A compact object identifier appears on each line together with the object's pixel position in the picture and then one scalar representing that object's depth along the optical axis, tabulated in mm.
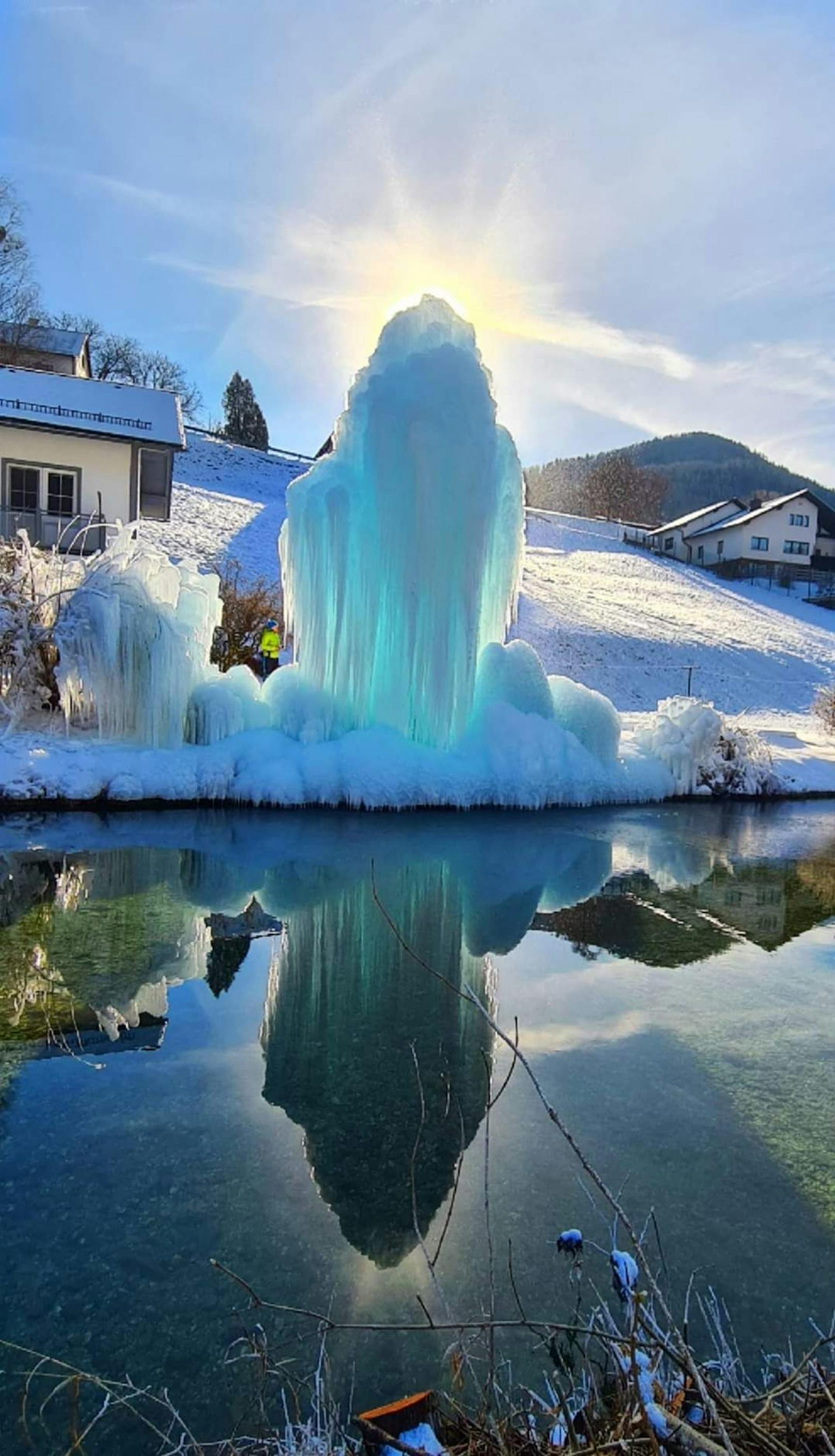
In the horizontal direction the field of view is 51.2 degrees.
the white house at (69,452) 20047
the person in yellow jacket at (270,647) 17062
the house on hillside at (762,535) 47156
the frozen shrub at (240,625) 17875
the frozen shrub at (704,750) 14914
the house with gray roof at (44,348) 29922
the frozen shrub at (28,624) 12258
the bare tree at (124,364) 49750
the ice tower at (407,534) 12289
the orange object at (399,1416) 2068
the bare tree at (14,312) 30172
